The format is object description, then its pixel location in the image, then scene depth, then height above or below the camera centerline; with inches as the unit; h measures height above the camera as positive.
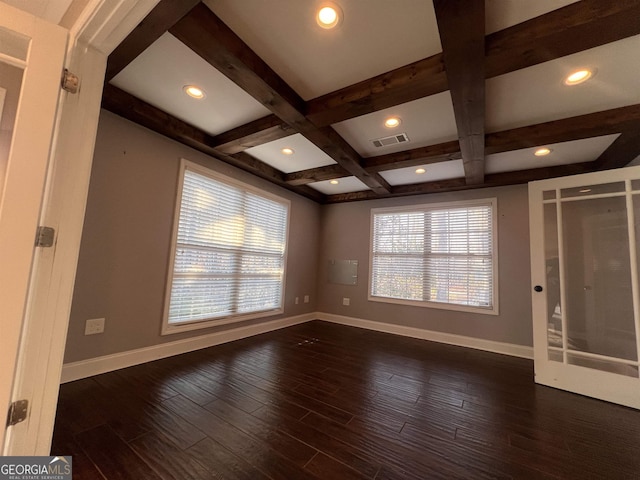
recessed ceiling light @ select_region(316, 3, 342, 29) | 53.4 +54.8
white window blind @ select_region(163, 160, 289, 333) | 114.1 +2.4
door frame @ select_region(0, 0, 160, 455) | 41.2 +8.1
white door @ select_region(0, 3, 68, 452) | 38.2 +16.9
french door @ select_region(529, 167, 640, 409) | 87.5 -2.5
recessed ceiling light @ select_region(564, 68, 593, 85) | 66.8 +55.1
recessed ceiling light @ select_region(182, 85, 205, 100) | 80.7 +54.9
